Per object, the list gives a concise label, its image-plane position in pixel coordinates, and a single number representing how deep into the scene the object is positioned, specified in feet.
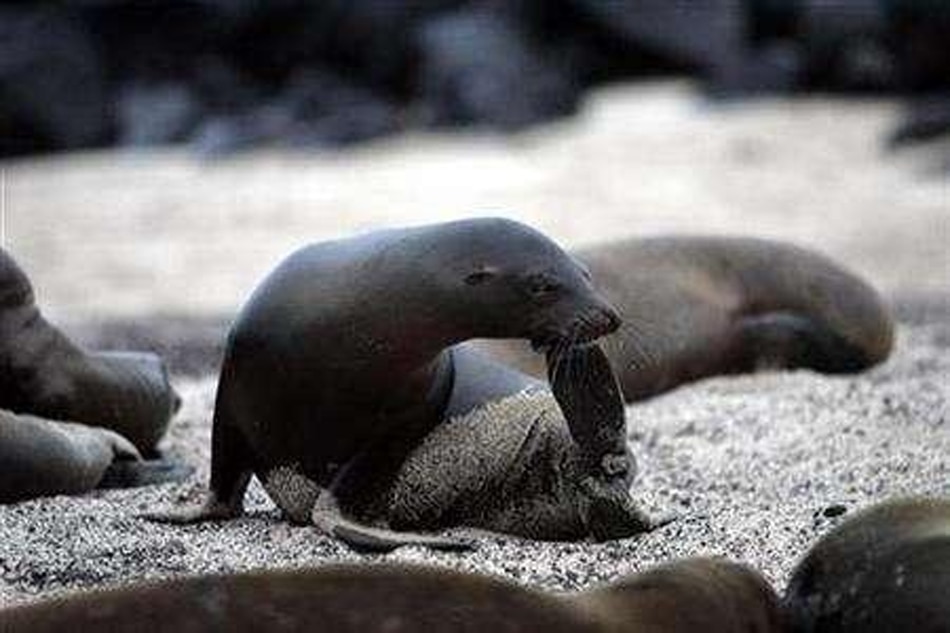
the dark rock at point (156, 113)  126.11
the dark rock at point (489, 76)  120.67
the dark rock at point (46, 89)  125.80
